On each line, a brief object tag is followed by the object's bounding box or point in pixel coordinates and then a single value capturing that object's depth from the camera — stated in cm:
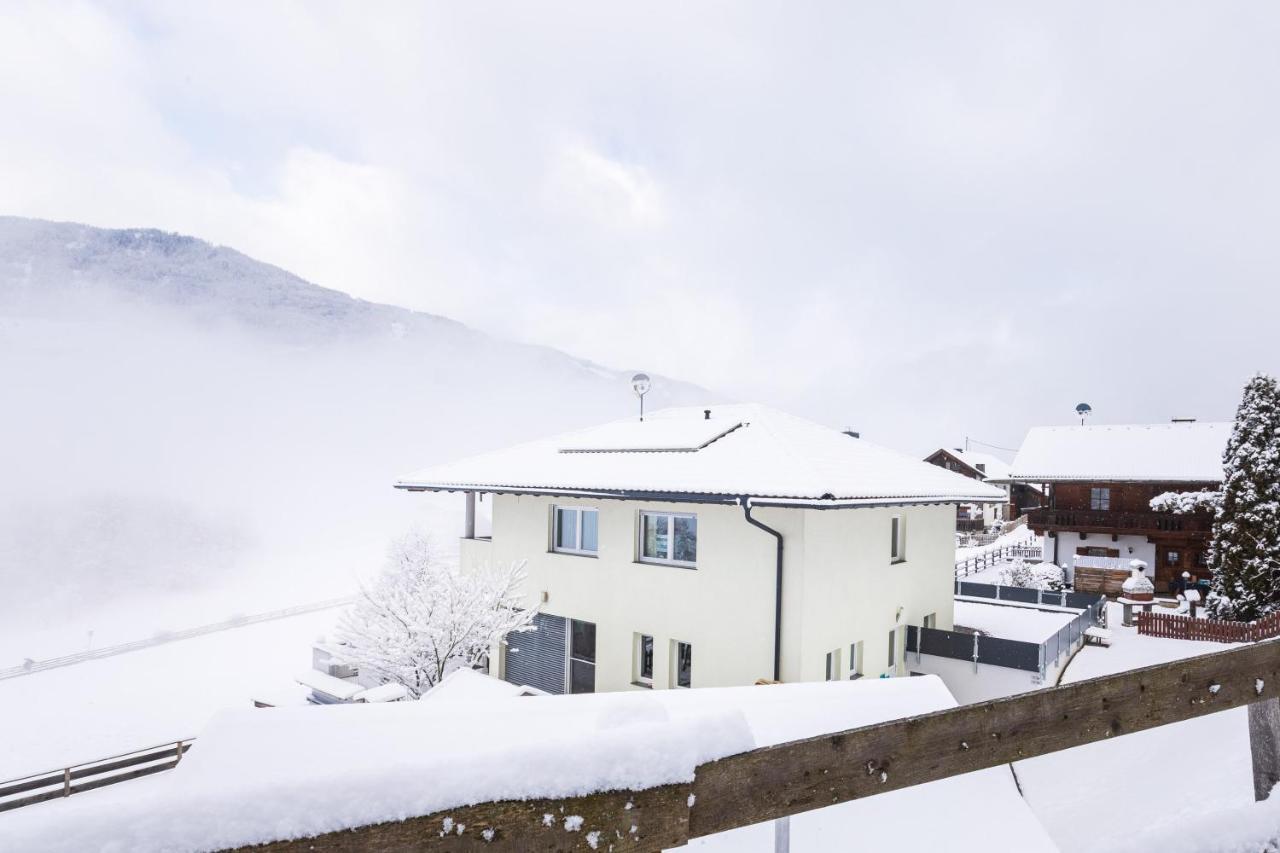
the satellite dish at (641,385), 1800
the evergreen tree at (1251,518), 2136
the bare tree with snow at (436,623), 1375
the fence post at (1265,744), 287
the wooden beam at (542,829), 124
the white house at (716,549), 1106
